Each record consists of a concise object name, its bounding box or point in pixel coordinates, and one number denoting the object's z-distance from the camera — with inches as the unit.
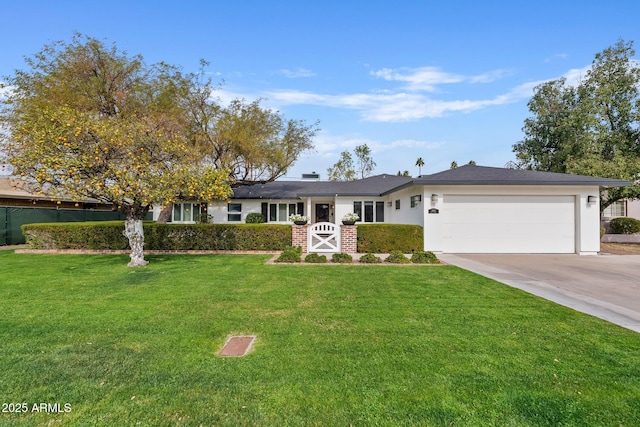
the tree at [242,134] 609.0
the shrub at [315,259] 391.9
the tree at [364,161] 1804.9
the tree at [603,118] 682.2
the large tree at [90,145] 309.1
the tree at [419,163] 1716.3
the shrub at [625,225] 748.6
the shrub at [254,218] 766.5
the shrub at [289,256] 392.6
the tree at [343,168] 1723.7
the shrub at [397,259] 385.4
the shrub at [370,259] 385.1
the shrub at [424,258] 385.4
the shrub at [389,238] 482.0
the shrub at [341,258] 392.5
